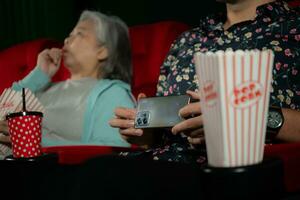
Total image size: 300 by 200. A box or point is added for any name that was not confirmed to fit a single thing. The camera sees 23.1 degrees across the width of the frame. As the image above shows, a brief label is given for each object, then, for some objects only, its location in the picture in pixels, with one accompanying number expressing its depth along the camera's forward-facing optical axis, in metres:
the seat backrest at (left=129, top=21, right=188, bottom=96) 2.85
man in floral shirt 2.13
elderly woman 2.85
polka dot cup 1.88
